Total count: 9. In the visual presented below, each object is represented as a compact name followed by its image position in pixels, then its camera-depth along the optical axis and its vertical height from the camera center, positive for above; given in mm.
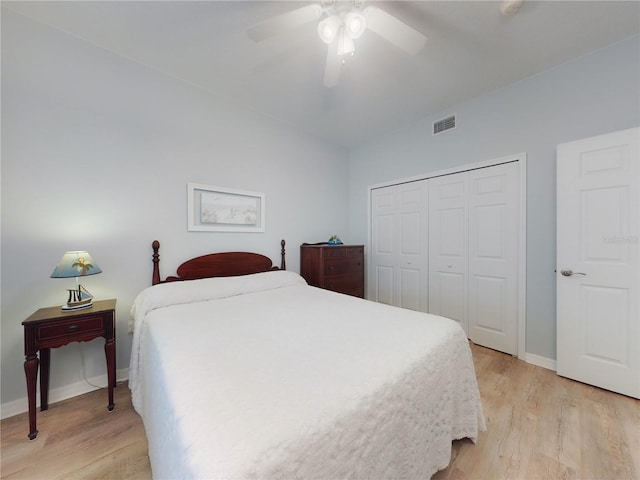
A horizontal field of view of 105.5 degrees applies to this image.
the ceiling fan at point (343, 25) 1368 +1236
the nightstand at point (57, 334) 1481 -619
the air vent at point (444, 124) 2830 +1343
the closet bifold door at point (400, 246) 3160 -117
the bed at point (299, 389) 650 -525
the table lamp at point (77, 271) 1615 -211
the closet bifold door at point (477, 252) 2461 -168
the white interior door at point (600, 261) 1794 -198
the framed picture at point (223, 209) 2426 +315
